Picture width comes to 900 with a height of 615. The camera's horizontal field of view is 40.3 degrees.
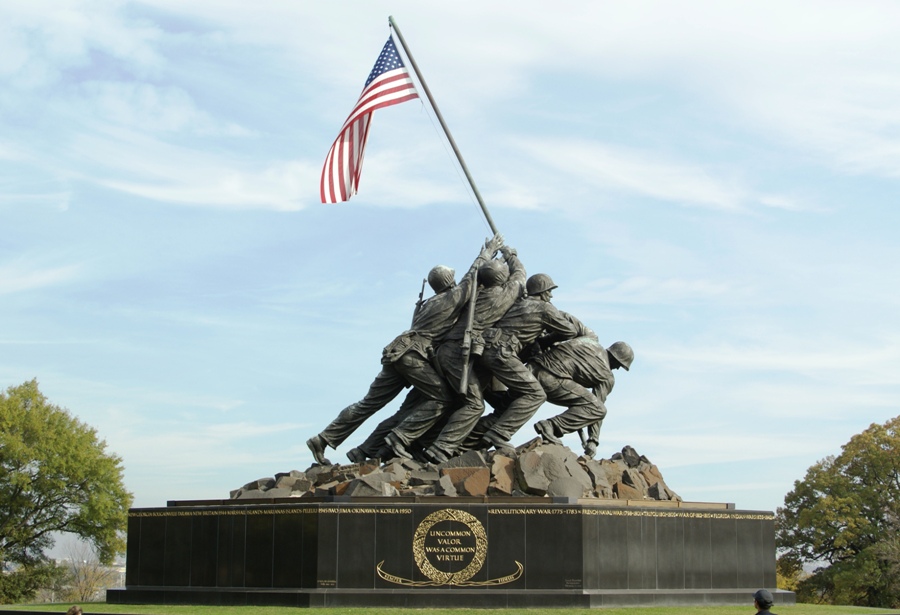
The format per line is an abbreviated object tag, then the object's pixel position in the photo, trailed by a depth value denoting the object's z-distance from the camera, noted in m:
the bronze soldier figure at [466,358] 21.36
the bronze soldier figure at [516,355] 21.39
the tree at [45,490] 39.56
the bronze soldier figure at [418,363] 21.80
